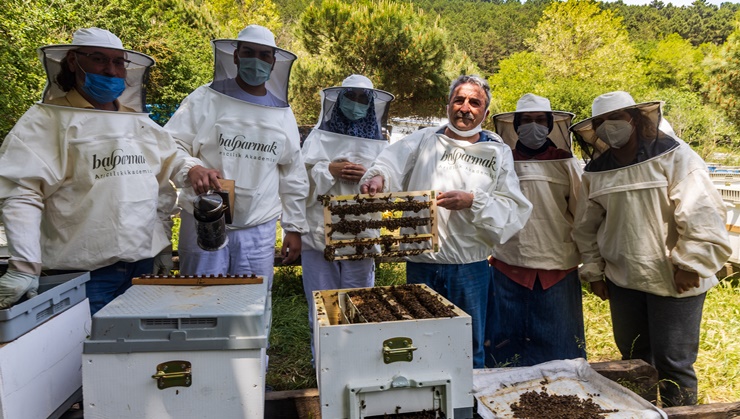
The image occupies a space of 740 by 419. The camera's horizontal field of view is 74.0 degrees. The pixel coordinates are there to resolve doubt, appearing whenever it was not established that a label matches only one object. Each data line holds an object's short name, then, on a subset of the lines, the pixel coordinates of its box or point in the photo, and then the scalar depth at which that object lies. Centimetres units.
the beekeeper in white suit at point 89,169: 213
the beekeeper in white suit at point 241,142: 280
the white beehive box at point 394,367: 161
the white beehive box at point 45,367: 142
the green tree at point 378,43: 1533
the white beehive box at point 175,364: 145
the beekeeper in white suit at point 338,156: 326
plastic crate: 142
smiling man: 278
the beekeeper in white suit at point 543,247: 310
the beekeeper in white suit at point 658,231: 250
